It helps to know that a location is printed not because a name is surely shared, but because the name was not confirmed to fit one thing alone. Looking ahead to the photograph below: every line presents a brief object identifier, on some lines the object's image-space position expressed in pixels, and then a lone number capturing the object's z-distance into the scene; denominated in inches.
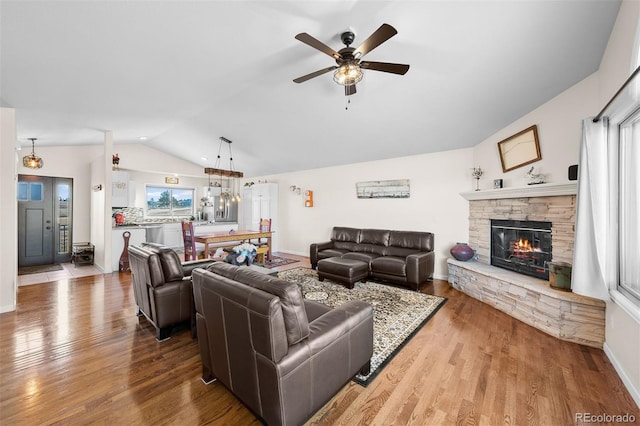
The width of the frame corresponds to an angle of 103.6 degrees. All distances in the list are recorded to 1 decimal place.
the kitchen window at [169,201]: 305.0
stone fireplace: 98.8
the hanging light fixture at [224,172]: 219.3
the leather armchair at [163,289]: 99.7
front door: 216.7
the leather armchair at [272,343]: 51.9
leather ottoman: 159.6
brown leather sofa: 159.3
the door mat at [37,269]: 202.2
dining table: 202.4
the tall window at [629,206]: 80.1
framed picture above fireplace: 129.6
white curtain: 85.4
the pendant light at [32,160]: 205.4
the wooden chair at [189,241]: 201.5
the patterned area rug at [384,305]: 93.4
